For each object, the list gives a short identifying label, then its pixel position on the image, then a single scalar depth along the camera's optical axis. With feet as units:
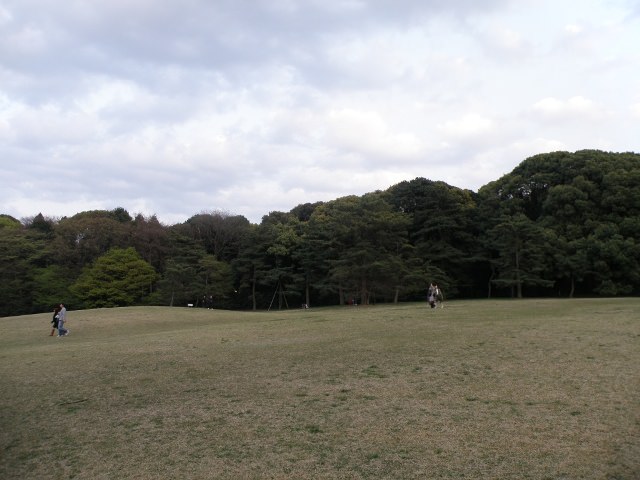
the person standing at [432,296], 84.89
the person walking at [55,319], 72.42
